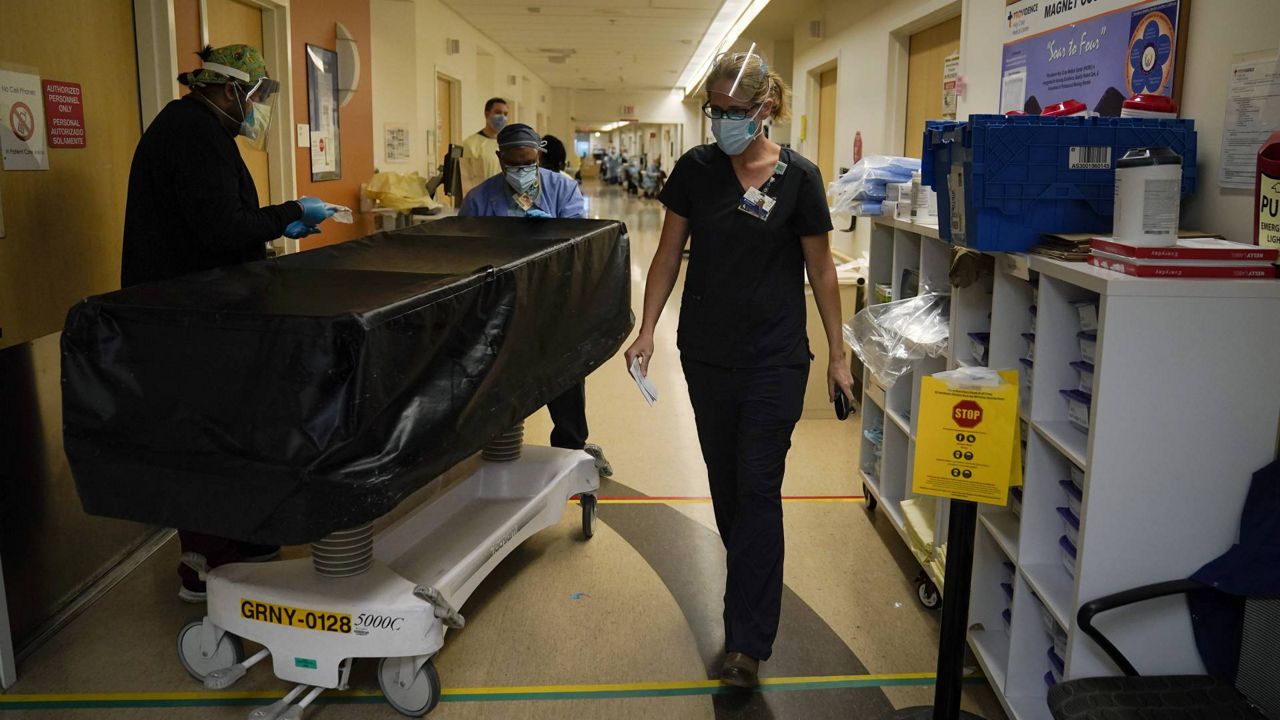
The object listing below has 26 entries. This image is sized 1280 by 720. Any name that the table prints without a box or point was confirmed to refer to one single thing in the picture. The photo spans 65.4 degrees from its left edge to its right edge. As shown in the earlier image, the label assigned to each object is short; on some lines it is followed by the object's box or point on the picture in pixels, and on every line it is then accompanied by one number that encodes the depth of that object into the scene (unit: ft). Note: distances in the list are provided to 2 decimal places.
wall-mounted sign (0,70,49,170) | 8.71
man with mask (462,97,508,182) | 23.67
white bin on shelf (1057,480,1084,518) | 7.11
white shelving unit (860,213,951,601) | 9.78
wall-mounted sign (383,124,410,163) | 25.89
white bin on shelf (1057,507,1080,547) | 7.06
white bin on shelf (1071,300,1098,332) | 6.84
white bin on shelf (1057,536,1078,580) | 7.04
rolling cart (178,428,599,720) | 7.48
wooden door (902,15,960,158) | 17.78
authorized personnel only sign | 9.47
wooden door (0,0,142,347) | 8.93
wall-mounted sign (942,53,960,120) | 16.55
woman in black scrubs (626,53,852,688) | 8.07
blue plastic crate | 7.26
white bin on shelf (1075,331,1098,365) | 6.86
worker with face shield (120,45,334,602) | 9.21
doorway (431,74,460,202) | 33.45
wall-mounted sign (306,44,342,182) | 18.40
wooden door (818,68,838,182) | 28.30
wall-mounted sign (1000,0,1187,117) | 8.41
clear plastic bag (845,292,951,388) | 9.48
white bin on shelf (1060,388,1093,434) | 6.94
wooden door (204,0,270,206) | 13.82
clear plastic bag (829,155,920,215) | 11.94
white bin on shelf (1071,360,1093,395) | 6.92
